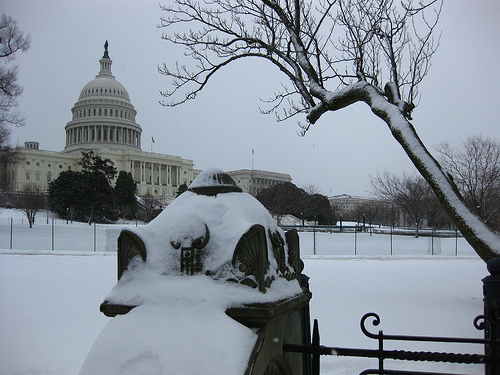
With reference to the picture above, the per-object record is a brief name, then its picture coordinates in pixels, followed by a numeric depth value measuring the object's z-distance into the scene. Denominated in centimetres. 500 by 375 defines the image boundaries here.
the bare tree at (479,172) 2139
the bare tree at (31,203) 4014
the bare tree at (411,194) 3516
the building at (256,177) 7269
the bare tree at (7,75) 1730
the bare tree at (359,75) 648
